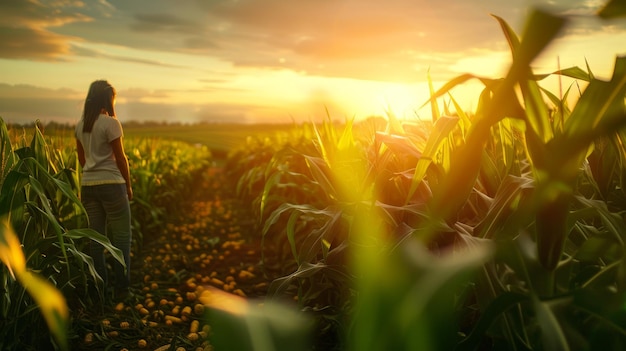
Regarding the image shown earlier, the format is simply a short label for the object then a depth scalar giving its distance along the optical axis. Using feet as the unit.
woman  12.08
